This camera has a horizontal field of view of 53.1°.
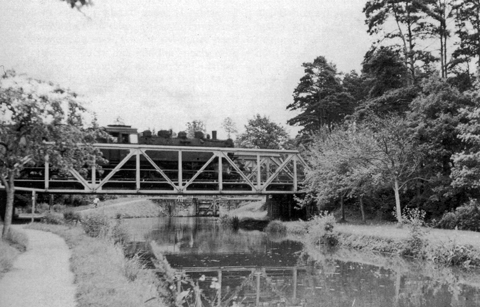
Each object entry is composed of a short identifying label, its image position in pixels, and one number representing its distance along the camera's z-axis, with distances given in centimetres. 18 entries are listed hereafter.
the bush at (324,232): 2438
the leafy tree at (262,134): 5597
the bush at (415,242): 1825
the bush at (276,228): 3364
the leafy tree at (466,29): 2923
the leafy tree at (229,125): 7188
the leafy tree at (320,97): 4509
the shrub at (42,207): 4722
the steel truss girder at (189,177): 3011
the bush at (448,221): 2321
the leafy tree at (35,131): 1406
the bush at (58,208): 4744
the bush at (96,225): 2167
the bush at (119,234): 2291
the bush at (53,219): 2948
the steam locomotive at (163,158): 3161
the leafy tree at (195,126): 8171
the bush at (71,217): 2973
